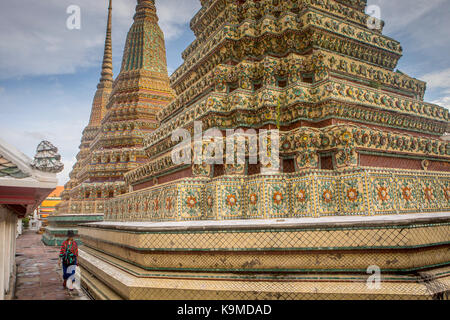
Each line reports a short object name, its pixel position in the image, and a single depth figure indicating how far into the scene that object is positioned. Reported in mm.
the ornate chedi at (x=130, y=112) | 16016
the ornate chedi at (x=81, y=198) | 15984
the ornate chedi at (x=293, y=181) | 3615
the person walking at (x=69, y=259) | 6773
